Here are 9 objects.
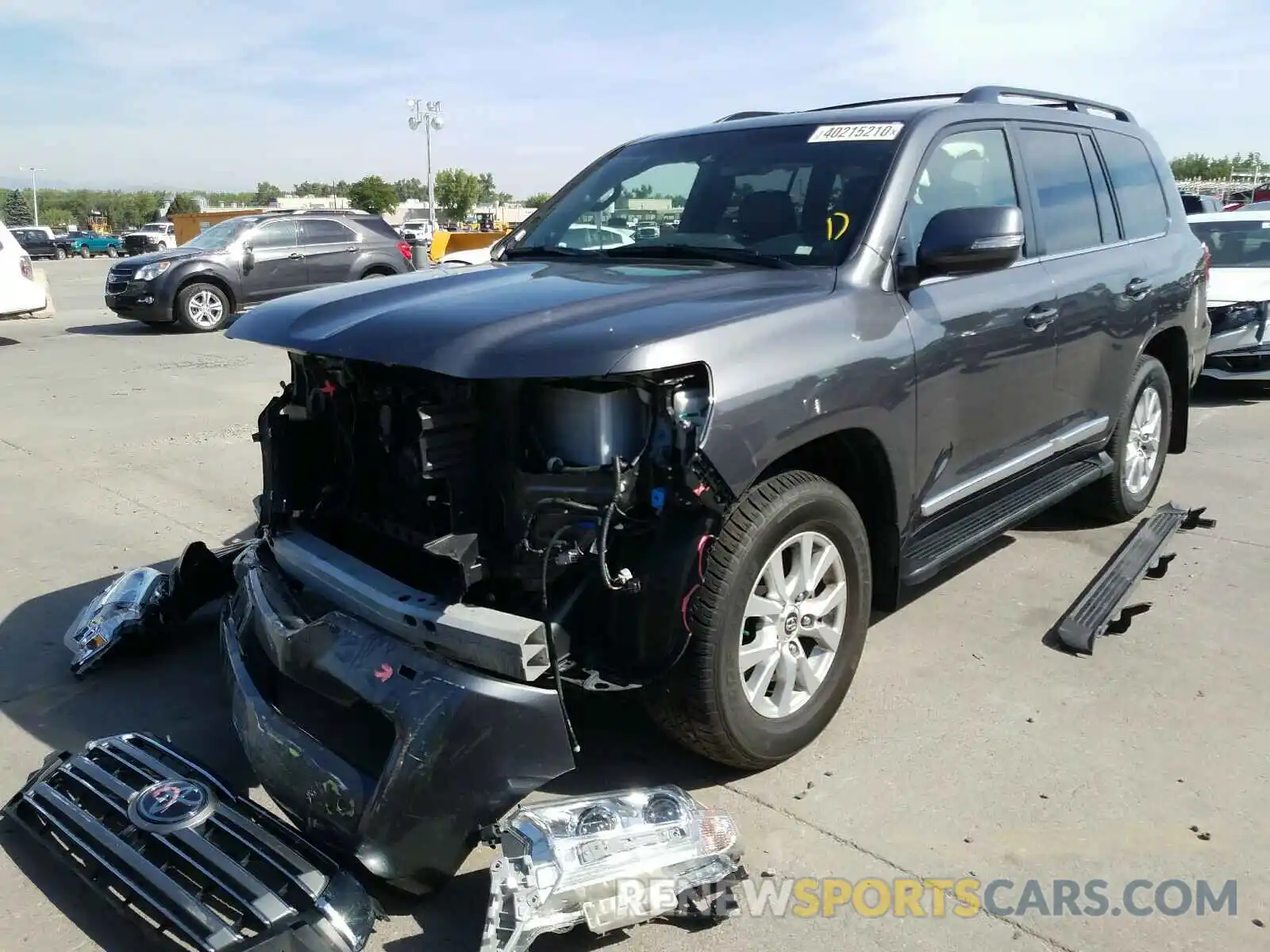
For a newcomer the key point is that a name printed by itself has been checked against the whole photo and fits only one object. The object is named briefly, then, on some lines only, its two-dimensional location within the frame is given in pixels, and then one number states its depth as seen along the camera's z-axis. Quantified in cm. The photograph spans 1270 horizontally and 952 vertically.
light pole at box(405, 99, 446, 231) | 4406
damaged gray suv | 253
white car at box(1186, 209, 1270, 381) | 884
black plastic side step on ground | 405
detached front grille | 229
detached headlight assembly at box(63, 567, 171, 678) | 377
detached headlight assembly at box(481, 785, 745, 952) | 228
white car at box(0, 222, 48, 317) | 1267
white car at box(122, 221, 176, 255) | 3931
